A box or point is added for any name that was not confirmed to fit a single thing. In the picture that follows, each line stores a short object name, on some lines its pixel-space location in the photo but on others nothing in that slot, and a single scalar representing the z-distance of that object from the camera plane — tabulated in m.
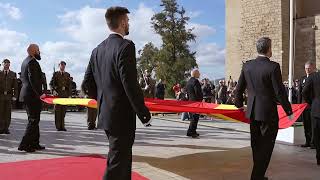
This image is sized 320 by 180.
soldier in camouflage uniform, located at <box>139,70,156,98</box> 17.92
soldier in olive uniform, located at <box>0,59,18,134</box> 10.97
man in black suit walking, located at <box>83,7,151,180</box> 3.79
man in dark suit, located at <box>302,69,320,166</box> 7.06
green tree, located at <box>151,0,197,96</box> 45.50
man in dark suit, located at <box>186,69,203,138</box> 10.80
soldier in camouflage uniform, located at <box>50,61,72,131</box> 11.81
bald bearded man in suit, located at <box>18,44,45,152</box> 7.95
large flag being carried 7.31
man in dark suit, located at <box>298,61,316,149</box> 8.92
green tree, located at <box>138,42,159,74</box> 49.19
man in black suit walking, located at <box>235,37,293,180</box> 5.30
